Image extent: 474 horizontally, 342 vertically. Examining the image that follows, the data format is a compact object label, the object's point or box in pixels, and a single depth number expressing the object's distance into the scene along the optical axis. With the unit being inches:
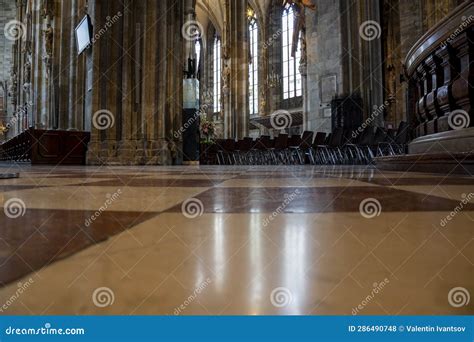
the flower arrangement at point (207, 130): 486.0
